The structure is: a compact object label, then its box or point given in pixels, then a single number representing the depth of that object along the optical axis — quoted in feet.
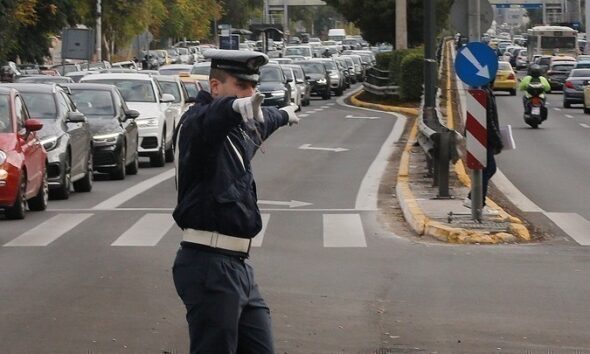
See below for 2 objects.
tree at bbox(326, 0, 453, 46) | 224.49
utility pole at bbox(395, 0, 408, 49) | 200.34
